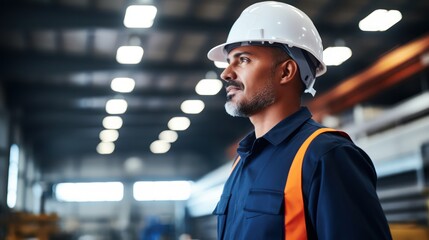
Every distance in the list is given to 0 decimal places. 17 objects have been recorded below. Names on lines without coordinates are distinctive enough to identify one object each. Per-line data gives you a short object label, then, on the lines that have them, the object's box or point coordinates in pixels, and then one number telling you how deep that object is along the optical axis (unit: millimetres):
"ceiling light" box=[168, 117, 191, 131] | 18000
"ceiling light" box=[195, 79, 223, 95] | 12641
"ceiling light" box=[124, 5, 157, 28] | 7858
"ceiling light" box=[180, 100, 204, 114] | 15547
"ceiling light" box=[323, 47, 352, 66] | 10094
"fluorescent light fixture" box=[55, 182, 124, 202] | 24719
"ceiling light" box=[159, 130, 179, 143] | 20781
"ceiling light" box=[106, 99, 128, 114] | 14641
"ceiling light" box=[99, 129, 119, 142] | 19597
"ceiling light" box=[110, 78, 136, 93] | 12250
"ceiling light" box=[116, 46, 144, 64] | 9617
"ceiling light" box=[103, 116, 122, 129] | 16992
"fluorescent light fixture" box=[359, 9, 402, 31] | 8789
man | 1588
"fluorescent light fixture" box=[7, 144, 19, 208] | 13930
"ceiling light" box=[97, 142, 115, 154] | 23078
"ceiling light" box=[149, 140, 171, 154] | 23453
